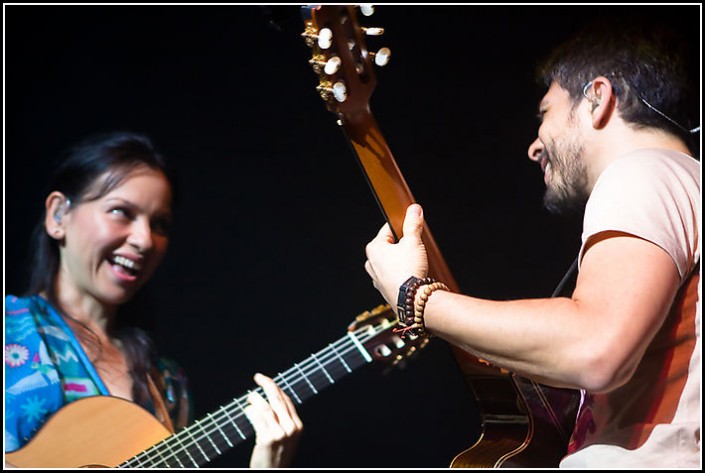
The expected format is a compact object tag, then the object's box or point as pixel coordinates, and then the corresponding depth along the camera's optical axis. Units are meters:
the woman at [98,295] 4.79
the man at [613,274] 4.18
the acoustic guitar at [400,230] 4.45
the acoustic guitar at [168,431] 4.73
